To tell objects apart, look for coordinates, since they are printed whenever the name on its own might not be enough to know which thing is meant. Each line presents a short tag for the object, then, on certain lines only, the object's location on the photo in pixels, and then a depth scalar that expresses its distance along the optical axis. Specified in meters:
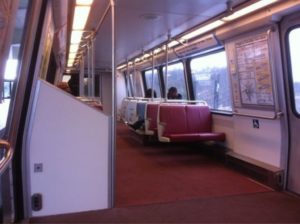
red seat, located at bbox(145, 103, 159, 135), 7.44
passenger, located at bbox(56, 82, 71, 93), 5.18
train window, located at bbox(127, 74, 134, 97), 14.37
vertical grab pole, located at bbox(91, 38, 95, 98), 8.02
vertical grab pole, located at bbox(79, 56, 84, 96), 9.52
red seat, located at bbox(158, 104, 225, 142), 6.16
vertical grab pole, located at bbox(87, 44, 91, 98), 7.99
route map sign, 4.62
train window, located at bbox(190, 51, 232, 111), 6.72
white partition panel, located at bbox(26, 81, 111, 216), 3.40
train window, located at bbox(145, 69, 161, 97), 11.24
